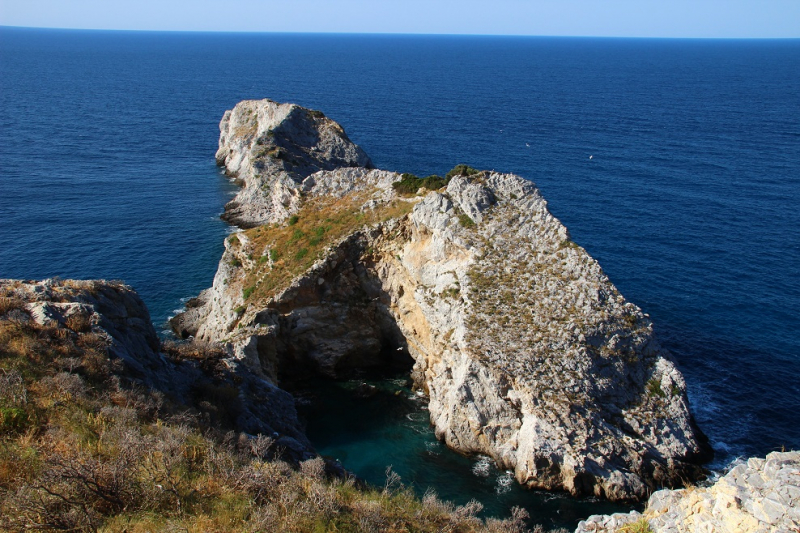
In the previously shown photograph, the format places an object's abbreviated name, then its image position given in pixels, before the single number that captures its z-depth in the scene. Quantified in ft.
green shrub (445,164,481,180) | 165.10
